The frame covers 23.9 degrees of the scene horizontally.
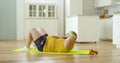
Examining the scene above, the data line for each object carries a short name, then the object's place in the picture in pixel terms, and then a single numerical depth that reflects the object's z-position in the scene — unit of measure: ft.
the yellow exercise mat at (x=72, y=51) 11.49
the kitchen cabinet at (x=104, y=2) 23.81
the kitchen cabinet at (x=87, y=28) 20.49
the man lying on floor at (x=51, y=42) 11.18
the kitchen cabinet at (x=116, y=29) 15.72
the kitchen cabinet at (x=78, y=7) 25.50
